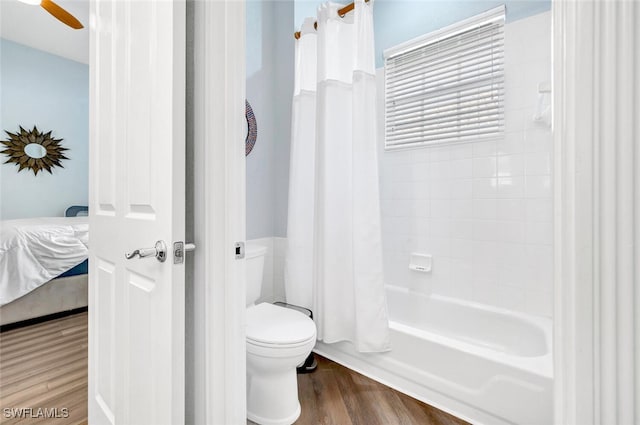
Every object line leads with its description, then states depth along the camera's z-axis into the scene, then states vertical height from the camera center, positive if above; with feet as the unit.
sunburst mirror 11.68 +2.31
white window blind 6.15 +2.63
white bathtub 4.22 -2.36
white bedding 7.84 -1.06
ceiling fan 6.79 +4.43
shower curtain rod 6.14 +3.88
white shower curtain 5.74 +0.38
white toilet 4.47 -2.16
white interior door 2.78 +0.04
